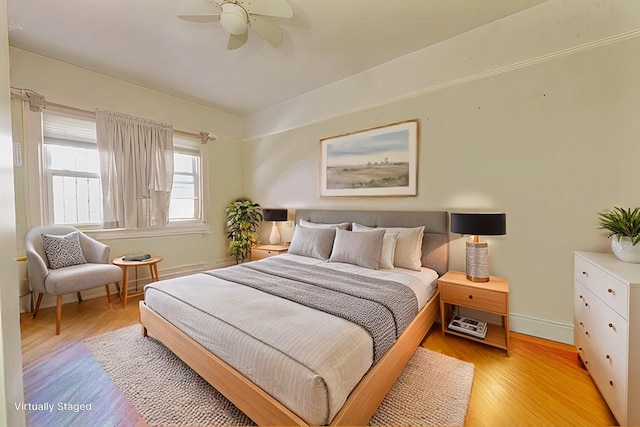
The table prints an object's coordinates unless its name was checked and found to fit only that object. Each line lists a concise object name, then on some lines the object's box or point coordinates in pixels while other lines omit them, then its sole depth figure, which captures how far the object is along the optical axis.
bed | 1.17
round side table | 3.06
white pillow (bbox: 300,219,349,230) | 3.29
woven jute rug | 1.46
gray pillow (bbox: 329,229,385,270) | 2.61
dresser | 1.31
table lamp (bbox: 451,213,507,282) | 2.12
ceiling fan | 1.94
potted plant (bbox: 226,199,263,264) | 4.34
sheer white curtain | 3.31
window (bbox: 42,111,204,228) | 3.00
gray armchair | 2.46
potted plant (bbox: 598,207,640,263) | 1.67
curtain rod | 2.74
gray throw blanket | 1.56
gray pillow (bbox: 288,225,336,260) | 3.03
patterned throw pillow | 2.74
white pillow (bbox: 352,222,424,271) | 2.61
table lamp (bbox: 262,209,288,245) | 4.01
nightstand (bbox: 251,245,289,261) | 3.81
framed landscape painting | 2.98
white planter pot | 1.67
